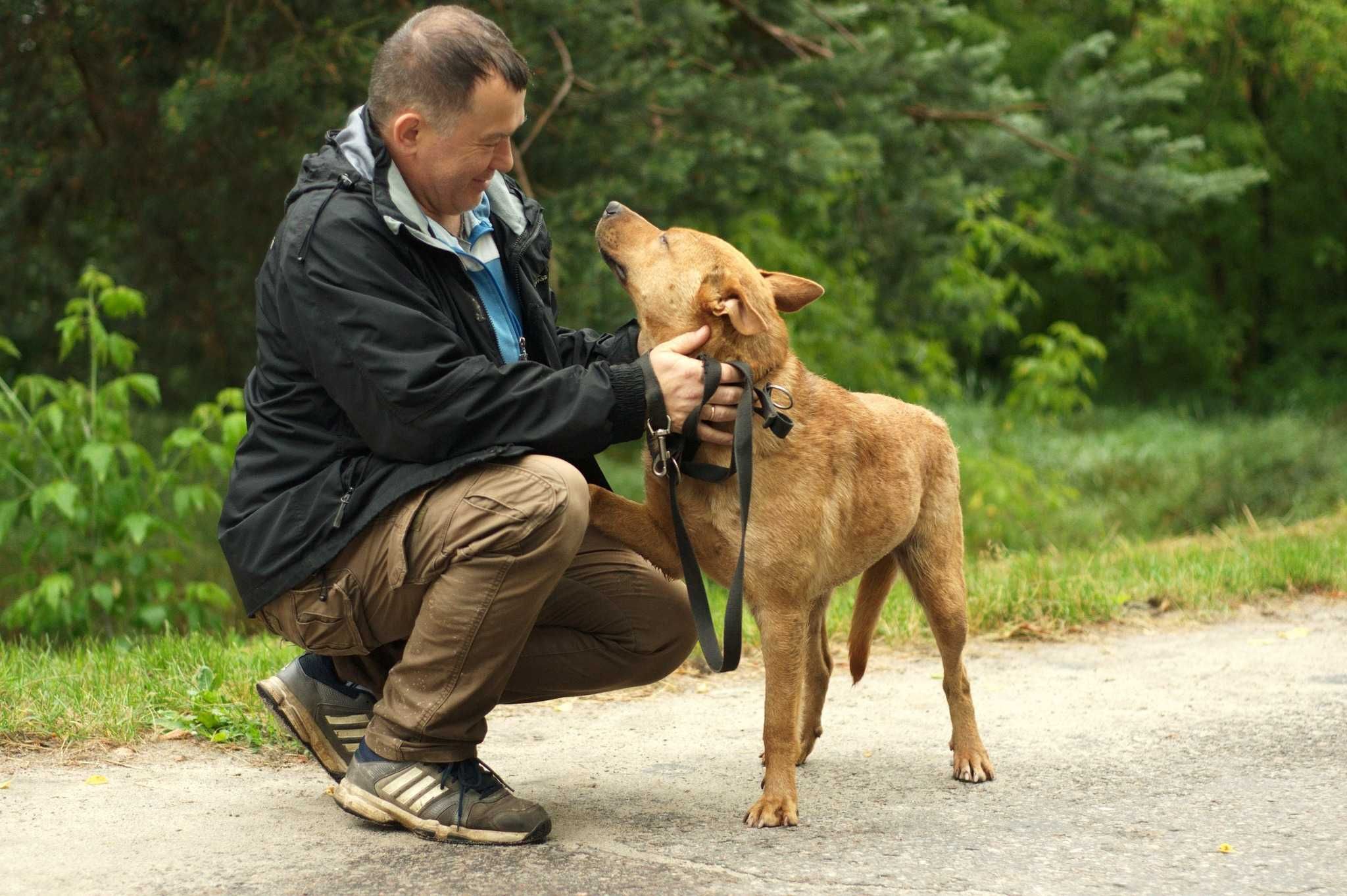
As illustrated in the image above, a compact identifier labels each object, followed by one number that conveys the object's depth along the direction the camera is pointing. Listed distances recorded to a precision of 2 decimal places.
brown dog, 3.64
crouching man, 3.38
